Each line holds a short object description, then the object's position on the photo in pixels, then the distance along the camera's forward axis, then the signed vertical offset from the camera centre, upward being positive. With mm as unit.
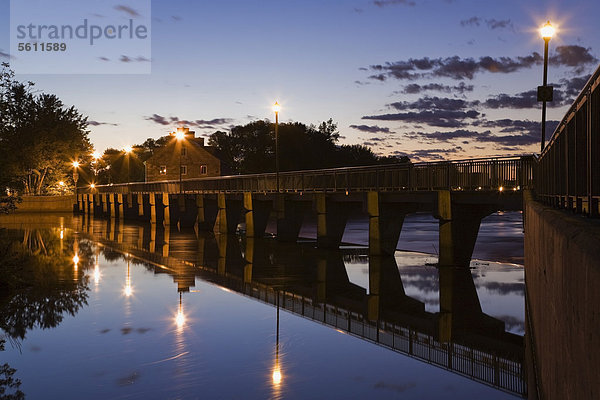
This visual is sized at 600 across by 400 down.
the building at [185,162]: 96938 +6306
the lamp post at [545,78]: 24625 +4778
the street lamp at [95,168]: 169075 +9918
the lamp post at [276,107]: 34722 +5114
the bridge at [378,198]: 22391 +234
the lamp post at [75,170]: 95312 +5529
